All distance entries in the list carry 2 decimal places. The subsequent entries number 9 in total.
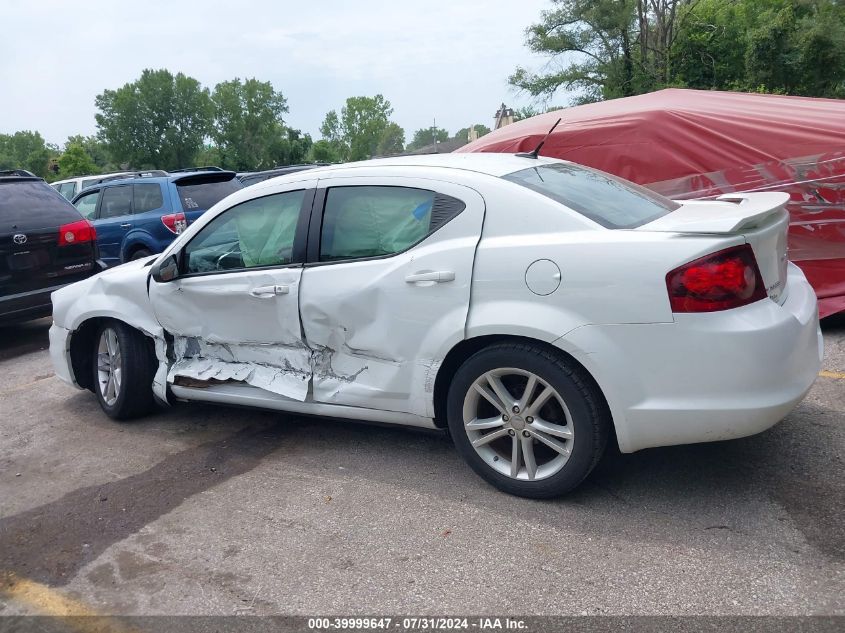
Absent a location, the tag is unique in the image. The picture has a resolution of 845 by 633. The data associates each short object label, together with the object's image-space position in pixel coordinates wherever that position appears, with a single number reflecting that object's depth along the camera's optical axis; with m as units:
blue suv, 10.08
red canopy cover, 5.72
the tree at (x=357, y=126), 122.12
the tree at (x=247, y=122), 88.25
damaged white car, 3.03
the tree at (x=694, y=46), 29.31
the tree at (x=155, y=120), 83.00
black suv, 7.23
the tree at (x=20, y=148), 118.69
